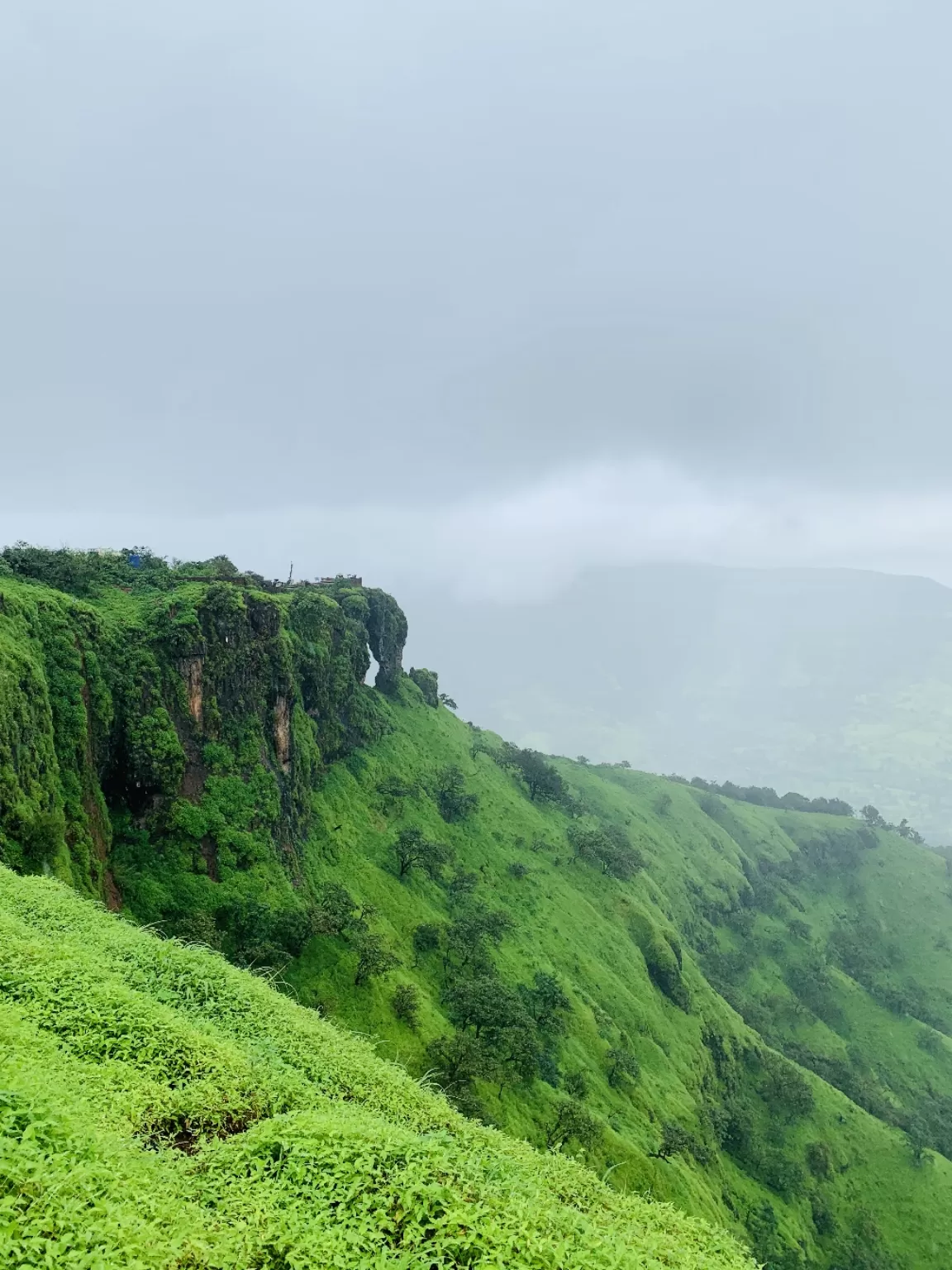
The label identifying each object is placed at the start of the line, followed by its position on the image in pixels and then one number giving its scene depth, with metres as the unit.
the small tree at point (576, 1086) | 54.57
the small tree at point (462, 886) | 72.88
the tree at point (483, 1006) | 51.72
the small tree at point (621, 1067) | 60.41
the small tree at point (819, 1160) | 72.88
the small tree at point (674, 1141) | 54.09
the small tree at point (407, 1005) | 48.72
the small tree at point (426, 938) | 61.25
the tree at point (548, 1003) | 59.84
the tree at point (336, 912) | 49.94
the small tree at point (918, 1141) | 76.19
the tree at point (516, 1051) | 48.88
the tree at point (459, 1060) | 44.34
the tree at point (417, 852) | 70.06
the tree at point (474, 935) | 62.34
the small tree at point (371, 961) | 49.25
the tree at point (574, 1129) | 46.38
